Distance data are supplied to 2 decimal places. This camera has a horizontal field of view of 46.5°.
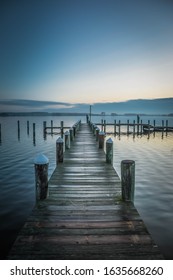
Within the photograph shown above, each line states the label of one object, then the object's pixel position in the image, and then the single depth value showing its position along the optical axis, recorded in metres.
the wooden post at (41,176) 5.08
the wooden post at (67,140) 12.24
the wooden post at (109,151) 8.94
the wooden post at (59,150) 9.12
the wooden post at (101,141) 12.50
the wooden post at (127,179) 4.99
